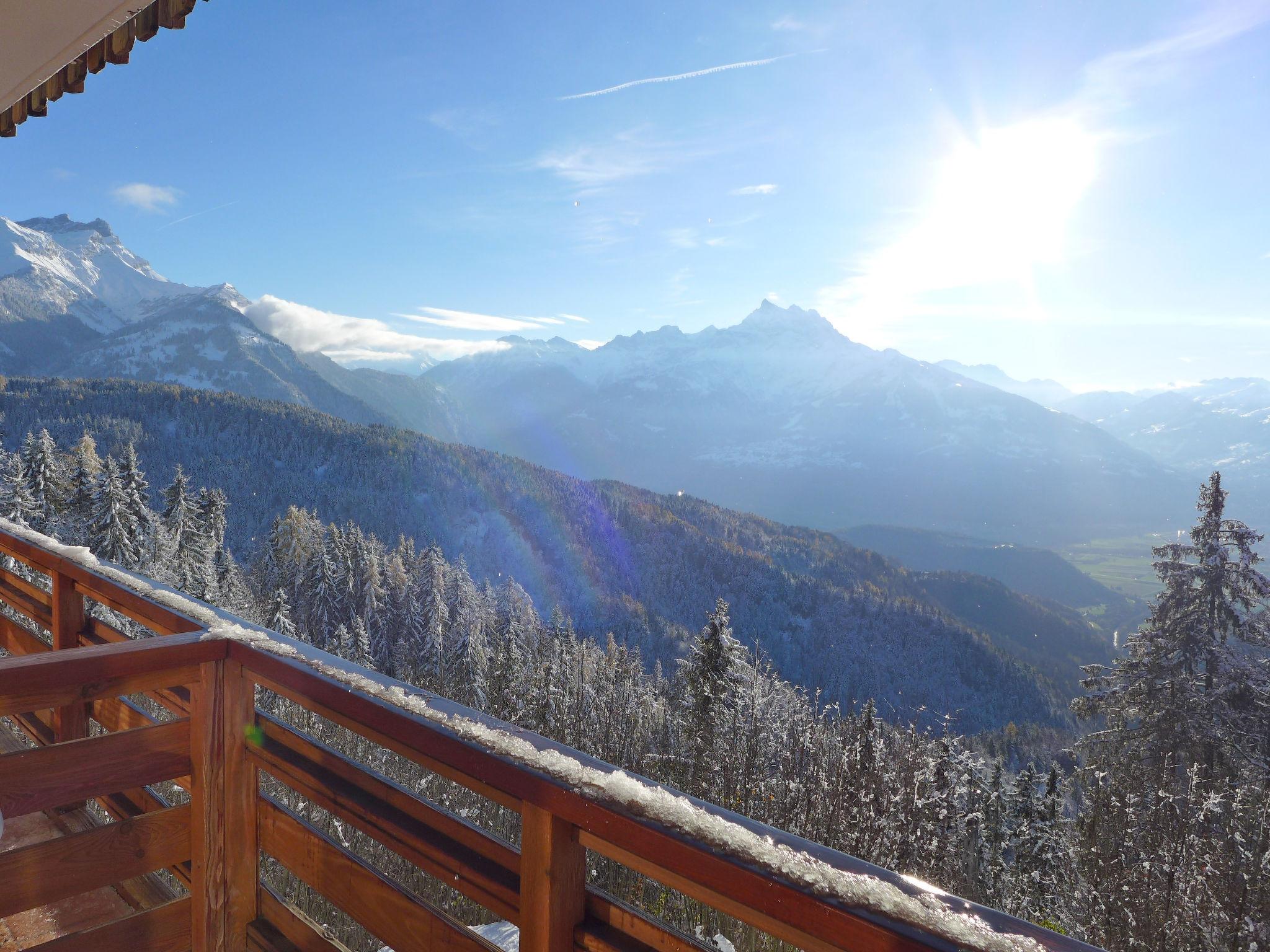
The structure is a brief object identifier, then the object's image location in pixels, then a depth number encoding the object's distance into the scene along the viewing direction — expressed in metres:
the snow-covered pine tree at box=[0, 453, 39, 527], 21.05
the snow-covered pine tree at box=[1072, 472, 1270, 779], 13.16
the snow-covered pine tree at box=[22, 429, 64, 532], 24.77
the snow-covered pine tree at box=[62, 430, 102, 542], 24.41
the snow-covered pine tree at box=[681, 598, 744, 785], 18.47
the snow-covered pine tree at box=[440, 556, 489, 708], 37.94
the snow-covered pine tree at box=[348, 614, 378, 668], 34.31
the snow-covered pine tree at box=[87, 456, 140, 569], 22.58
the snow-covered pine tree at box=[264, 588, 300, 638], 28.44
